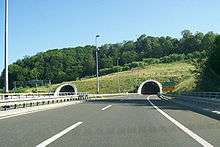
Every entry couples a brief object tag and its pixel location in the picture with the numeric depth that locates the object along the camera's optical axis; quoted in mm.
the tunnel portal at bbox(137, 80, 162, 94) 122200
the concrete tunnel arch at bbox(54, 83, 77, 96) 112181
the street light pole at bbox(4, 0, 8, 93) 28966
